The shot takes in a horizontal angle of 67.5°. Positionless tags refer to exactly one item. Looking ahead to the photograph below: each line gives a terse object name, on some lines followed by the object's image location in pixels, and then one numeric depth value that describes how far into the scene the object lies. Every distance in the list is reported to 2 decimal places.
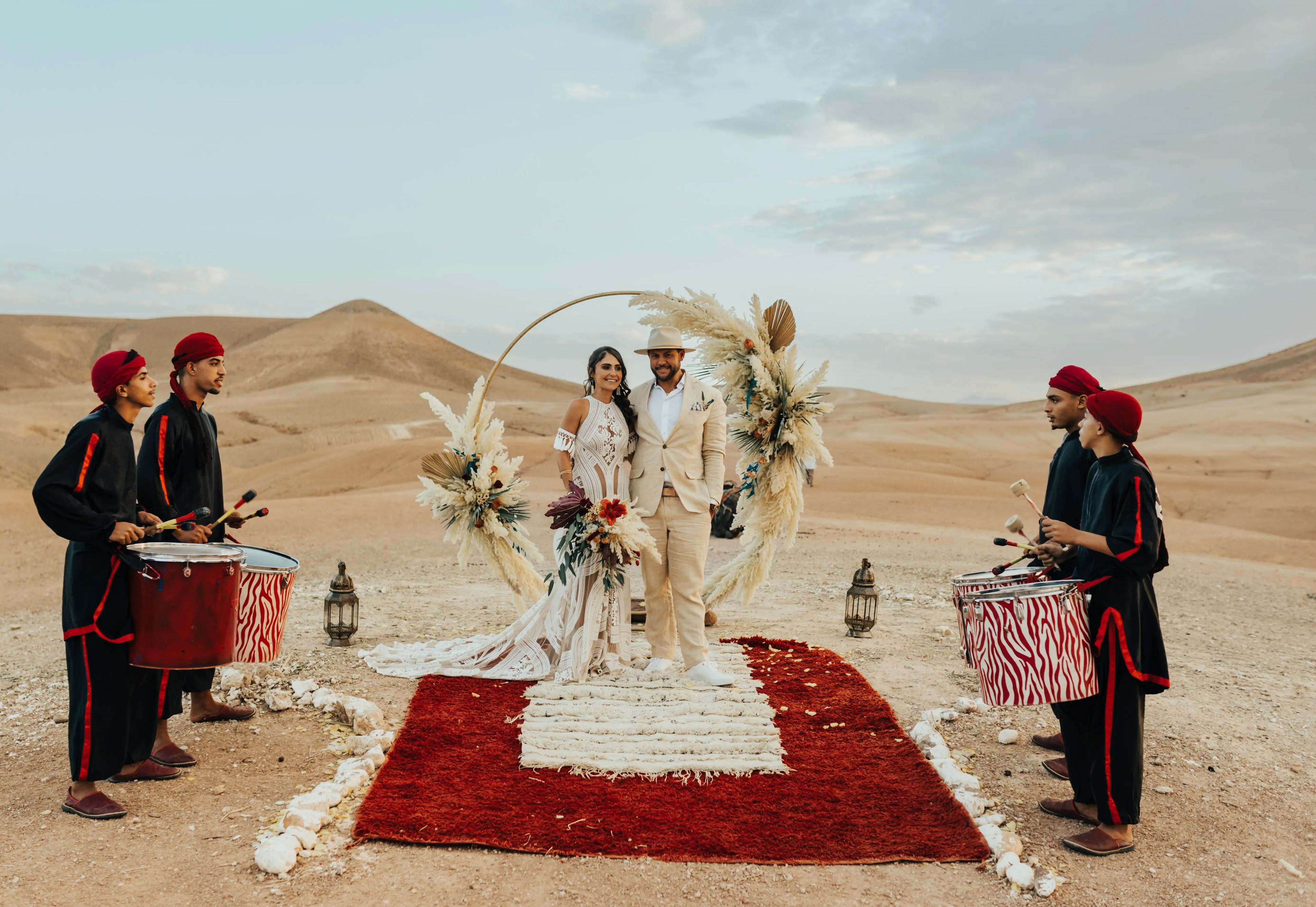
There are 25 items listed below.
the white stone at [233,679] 6.18
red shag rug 4.20
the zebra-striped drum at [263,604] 4.83
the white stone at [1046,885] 3.87
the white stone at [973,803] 4.53
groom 6.23
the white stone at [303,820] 4.14
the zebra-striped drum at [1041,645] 4.11
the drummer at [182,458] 4.94
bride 6.29
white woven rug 5.07
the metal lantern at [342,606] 7.30
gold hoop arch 6.61
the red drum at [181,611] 4.36
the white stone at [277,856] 3.87
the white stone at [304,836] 4.06
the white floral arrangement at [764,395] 6.73
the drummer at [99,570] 4.28
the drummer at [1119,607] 4.07
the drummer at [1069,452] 4.77
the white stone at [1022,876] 3.92
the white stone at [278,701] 5.86
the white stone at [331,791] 4.44
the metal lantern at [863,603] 7.79
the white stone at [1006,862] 4.02
